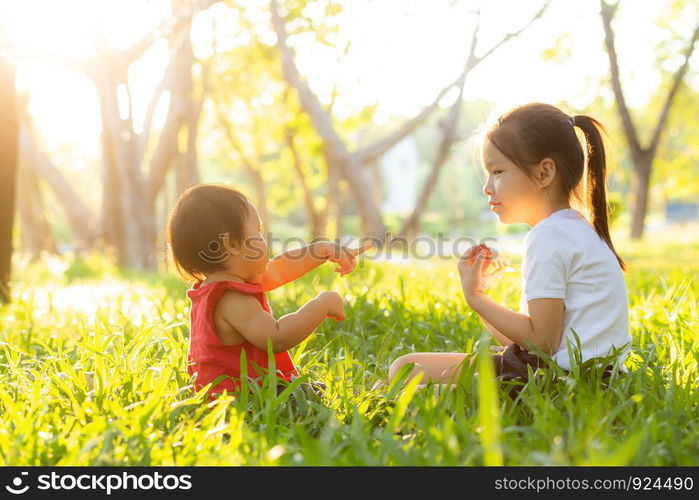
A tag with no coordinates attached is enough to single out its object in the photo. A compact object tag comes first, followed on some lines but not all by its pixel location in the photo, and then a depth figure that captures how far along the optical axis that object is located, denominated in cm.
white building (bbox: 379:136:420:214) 6391
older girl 226
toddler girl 233
